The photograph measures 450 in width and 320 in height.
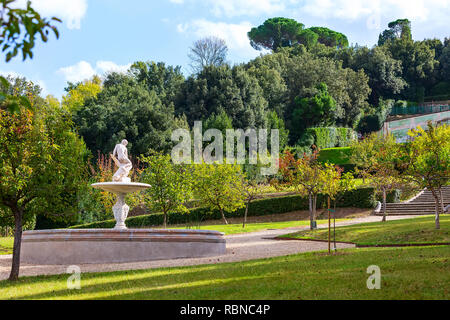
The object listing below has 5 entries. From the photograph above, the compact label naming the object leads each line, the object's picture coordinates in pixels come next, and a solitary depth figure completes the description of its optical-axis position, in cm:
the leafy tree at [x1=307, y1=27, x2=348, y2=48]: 10564
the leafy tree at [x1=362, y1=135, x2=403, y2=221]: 2049
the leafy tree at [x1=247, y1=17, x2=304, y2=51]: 9850
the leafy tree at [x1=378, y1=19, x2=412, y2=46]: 9475
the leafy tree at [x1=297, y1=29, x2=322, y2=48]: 9731
